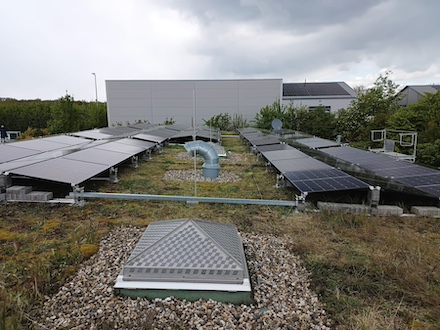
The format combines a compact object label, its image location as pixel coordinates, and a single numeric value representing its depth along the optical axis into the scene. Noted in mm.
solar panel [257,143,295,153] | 13684
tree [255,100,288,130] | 29578
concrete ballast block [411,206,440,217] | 7129
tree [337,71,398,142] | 25703
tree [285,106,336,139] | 27375
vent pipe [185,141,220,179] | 10266
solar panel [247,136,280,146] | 15938
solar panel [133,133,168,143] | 16922
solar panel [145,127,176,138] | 20391
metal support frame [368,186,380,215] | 7070
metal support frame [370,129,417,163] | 13714
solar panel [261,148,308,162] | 11305
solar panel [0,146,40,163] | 9722
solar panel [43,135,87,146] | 14172
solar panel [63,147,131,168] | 9516
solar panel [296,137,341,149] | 15482
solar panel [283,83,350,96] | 40344
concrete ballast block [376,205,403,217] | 7125
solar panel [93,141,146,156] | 11961
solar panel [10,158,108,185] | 7355
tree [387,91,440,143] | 17312
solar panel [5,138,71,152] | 11977
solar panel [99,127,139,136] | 20119
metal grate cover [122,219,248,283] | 4000
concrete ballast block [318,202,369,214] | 7107
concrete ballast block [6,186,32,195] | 7363
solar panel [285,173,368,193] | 7258
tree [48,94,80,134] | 27609
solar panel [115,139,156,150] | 14309
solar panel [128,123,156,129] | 25977
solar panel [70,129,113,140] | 16881
